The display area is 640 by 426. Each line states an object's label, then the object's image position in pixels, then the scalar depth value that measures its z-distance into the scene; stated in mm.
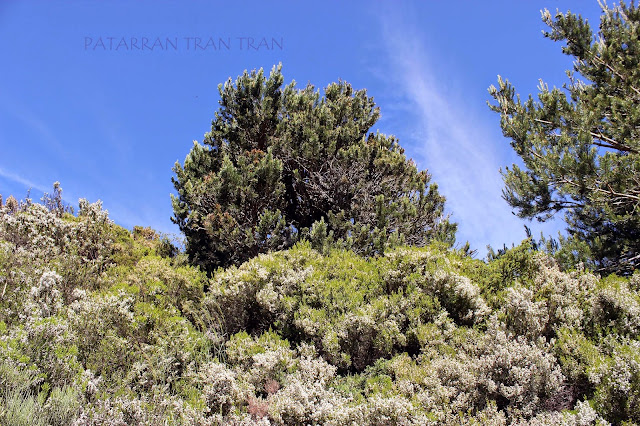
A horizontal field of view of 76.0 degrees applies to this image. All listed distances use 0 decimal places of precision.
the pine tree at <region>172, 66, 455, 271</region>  11477
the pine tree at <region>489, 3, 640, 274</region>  8656
